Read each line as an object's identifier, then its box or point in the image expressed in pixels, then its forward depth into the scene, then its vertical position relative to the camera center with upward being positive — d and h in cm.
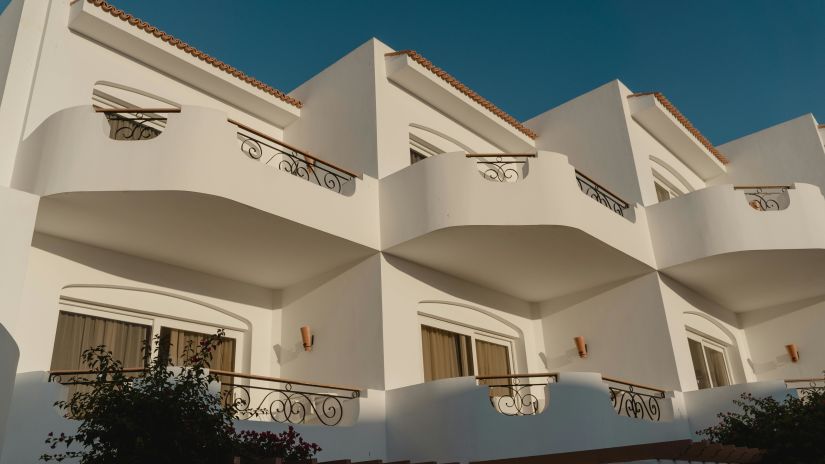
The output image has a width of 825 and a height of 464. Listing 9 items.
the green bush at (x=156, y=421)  575 +66
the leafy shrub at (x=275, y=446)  750 +54
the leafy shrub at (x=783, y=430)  916 +55
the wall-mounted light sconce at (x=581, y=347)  1416 +250
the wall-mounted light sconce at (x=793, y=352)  1567 +242
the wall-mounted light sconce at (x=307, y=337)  1208 +253
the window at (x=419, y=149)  1420 +638
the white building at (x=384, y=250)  970 +372
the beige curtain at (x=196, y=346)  1120 +236
